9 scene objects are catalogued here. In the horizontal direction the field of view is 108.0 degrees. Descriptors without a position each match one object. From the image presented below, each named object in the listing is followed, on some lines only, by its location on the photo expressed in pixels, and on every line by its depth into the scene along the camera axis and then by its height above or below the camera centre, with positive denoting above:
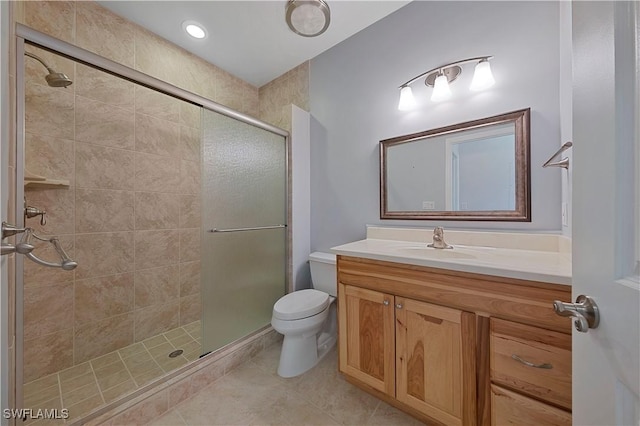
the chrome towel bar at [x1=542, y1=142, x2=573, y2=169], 1.00 +0.21
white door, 0.35 +0.01
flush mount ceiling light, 1.35 +1.20
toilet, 1.49 -0.71
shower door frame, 0.87 +0.46
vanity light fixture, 1.32 +0.82
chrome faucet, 1.36 -0.15
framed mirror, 1.26 +0.26
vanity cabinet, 0.79 -0.54
